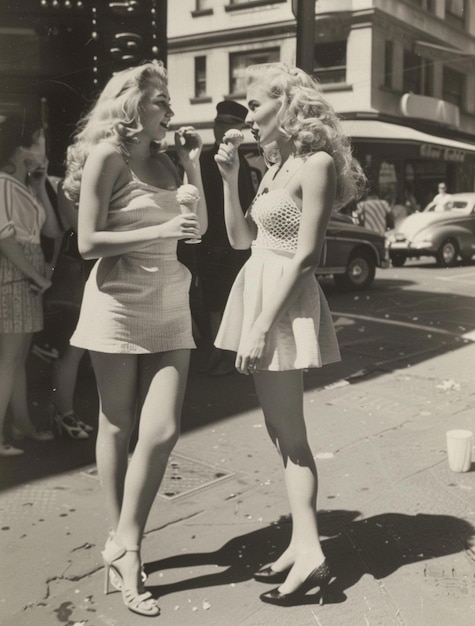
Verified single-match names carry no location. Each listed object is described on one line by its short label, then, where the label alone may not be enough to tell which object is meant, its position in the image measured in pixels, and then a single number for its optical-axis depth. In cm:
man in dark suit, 570
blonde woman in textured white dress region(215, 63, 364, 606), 271
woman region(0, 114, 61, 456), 415
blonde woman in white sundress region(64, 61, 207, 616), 272
